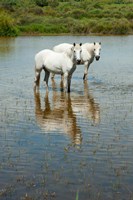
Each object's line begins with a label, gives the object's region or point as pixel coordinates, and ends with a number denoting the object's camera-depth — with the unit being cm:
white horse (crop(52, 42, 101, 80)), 1667
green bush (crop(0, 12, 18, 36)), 4594
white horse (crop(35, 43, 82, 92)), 1362
